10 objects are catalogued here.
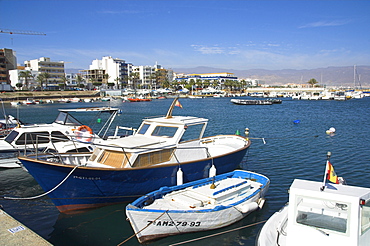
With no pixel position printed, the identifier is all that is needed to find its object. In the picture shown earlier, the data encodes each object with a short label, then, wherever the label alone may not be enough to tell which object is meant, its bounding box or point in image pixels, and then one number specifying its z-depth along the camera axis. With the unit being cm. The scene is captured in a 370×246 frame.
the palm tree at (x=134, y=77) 14399
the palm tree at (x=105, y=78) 14252
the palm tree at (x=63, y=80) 12407
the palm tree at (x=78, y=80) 13304
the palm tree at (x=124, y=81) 15114
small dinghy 1012
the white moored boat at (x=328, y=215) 634
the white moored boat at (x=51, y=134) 1867
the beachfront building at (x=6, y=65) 10931
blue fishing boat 1198
